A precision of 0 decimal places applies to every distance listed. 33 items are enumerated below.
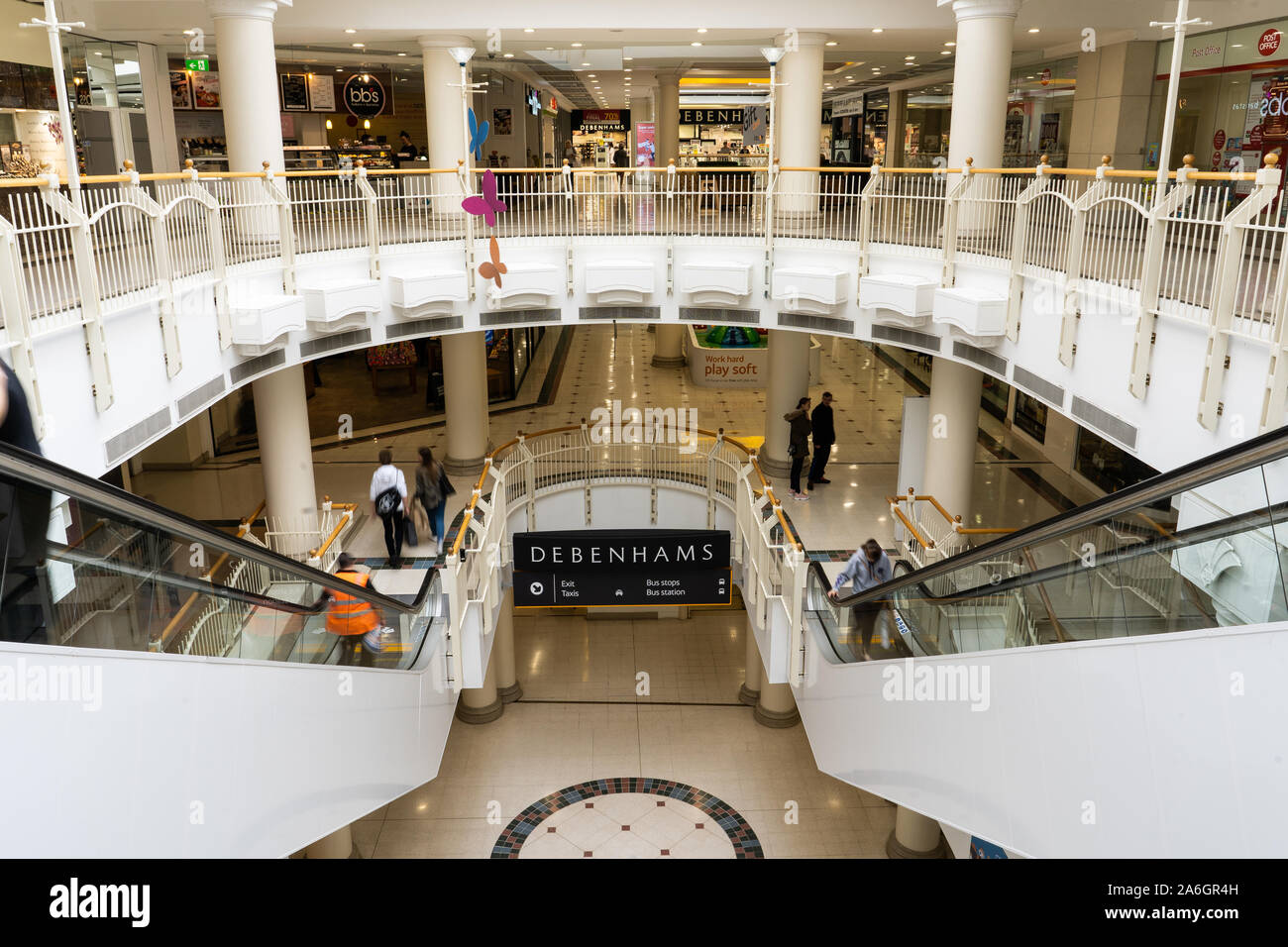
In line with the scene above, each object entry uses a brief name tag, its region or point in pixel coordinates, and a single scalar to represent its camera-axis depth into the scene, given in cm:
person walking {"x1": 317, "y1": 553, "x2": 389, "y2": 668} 598
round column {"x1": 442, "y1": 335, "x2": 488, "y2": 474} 1447
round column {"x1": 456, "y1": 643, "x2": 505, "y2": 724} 1320
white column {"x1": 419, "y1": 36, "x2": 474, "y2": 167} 1288
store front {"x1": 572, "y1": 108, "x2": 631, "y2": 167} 3678
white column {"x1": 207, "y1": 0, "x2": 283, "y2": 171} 1054
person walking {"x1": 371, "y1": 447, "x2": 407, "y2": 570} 998
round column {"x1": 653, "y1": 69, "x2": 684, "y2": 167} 2053
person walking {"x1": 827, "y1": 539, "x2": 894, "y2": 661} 859
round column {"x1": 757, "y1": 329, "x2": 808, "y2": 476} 1428
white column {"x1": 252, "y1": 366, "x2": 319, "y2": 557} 1152
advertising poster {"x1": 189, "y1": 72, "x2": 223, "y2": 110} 1584
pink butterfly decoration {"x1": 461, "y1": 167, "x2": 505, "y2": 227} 1087
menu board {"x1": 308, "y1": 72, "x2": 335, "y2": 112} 1769
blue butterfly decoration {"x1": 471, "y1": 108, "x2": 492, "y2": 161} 1100
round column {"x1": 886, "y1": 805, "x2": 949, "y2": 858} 1090
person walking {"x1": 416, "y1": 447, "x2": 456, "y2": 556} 1047
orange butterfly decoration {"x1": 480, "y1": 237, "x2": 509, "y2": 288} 1132
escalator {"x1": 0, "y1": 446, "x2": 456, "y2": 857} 292
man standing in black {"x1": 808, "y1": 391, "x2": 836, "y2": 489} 1326
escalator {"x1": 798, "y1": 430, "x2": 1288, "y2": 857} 299
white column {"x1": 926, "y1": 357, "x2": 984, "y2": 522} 1173
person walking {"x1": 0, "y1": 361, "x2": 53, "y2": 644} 288
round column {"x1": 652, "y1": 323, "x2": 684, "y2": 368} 2242
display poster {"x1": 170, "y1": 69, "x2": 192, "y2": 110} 1574
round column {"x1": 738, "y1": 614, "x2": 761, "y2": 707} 1344
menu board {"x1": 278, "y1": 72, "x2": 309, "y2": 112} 1736
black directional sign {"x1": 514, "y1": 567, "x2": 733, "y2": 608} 1222
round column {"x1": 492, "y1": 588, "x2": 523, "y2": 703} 1330
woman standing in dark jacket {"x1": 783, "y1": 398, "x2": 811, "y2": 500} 1305
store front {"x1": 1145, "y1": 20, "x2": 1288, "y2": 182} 1055
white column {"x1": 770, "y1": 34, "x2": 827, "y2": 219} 1291
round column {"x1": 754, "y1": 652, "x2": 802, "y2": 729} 1307
